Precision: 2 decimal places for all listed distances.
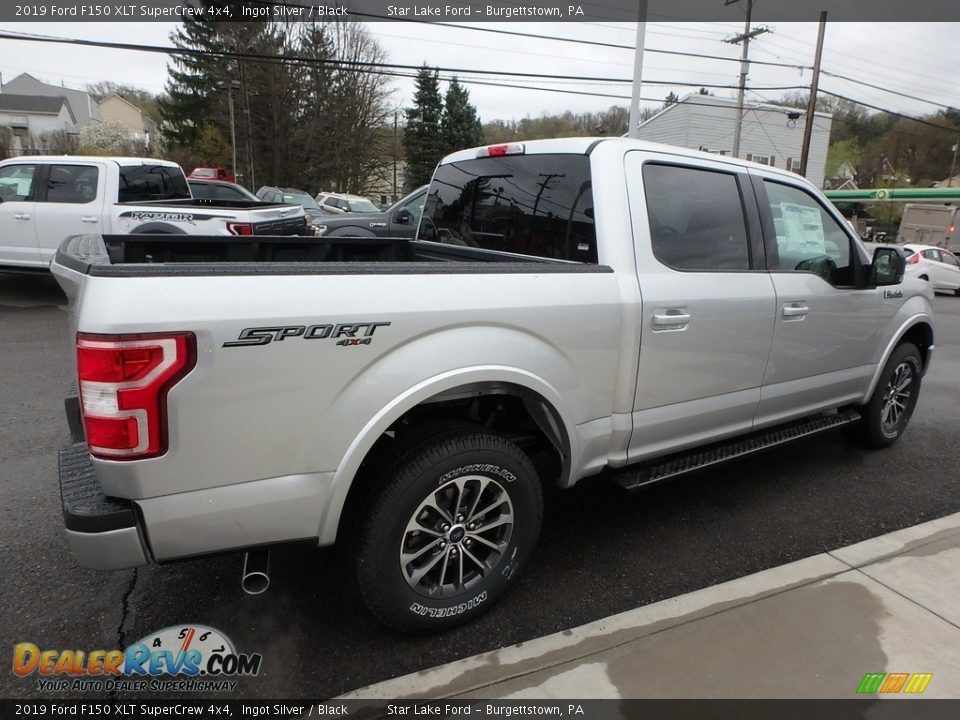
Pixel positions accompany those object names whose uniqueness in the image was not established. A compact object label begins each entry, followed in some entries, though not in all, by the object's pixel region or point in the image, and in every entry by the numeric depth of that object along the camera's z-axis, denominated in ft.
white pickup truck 27.89
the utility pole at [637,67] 54.90
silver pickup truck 5.98
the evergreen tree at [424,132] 155.02
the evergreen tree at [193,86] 132.87
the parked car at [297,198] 63.41
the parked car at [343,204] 79.41
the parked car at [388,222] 35.91
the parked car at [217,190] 43.62
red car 91.42
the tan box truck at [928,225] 93.25
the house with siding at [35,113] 202.18
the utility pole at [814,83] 82.28
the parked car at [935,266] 59.67
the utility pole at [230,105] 124.24
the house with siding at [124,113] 265.75
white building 110.93
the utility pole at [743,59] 83.87
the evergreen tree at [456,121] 155.74
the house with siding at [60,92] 253.65
